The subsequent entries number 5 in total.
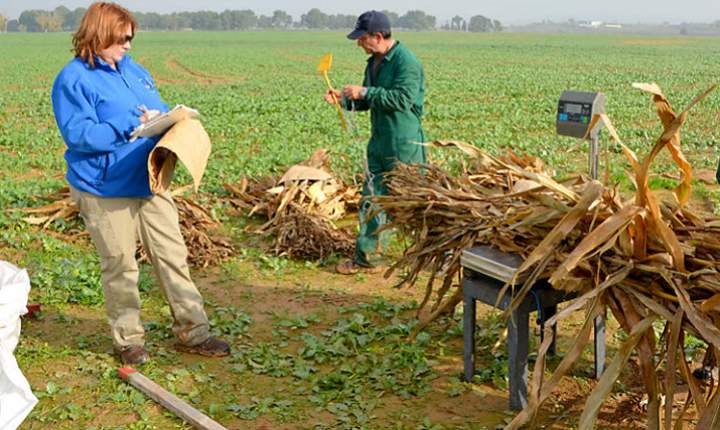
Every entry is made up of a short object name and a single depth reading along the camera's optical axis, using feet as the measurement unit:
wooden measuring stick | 12.84
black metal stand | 12.88
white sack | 11.19
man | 20.30
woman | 14.32
